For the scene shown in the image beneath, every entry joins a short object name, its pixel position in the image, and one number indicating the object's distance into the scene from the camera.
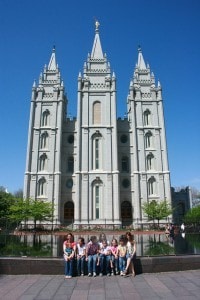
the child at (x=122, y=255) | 8.64
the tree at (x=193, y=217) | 43.34
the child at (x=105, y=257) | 8.66
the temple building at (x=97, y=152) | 40.25
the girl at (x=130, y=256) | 8.46
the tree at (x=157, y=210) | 36.74
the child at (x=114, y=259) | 8.71
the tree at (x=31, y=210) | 35.53
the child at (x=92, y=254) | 8.52
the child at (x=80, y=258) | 8.65
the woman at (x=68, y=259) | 8.43
